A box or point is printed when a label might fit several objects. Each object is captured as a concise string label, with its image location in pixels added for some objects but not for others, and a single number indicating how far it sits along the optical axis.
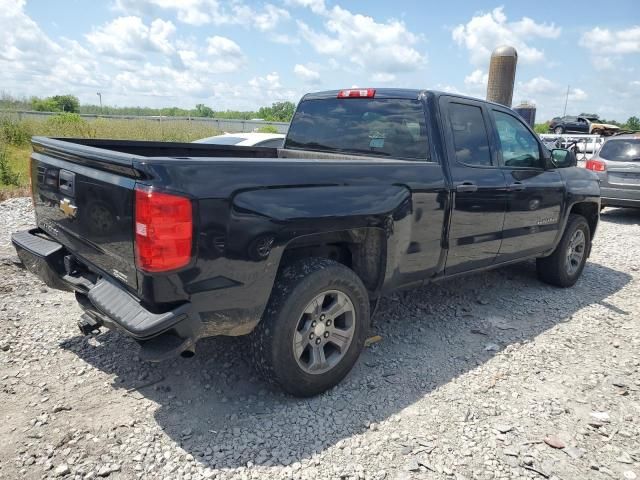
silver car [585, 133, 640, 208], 9.27
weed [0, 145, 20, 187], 10.19
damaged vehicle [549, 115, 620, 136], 30.23
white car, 8.06
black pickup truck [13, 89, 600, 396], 2.36
